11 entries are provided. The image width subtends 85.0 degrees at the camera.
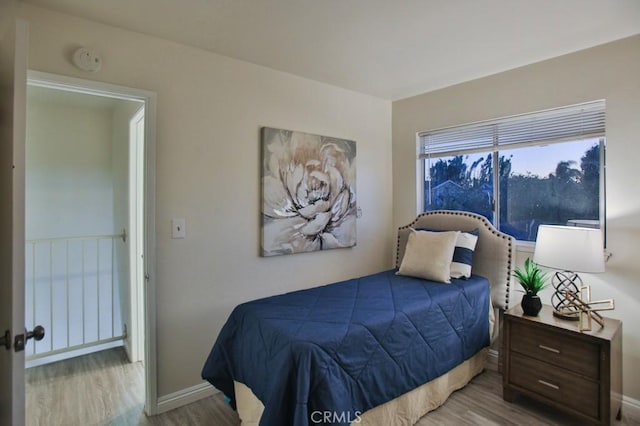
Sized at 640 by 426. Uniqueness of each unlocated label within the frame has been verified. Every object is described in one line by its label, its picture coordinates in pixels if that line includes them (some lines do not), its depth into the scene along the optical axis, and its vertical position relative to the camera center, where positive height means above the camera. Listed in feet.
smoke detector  6.52 +2.84
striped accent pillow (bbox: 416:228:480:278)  9.05 -1.14
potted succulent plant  7.74 -1.73
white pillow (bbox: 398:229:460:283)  8.82 -1.16
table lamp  6.93 -0.89
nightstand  6.57 -3.10
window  8.42 +1.22
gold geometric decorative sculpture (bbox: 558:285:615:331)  7.04 -2.05
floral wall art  9.12 +0.53
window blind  8.38 +2.25
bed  5.26 -2.39
